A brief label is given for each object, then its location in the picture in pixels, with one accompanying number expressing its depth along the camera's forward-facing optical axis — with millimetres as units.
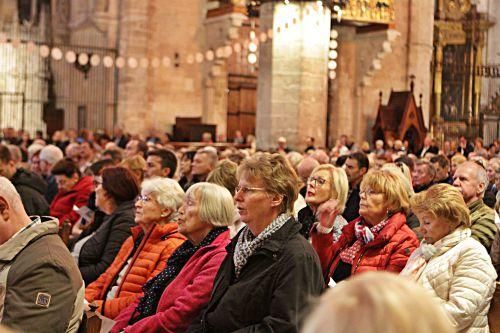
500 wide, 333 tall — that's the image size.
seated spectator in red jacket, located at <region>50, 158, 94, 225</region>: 8588
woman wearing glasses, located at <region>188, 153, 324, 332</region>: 3670
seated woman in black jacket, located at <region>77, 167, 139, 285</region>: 6082
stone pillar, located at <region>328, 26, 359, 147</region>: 20453
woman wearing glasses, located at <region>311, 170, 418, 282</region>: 4852
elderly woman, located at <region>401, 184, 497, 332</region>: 4141
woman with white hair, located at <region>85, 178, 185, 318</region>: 5363
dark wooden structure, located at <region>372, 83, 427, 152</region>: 19297
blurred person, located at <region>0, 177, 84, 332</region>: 3559
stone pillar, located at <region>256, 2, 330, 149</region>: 14477
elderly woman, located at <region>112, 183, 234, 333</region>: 4340
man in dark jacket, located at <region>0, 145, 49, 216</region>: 7656
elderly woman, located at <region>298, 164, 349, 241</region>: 5691
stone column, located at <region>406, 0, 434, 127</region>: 20219
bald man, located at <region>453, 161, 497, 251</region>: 5422
